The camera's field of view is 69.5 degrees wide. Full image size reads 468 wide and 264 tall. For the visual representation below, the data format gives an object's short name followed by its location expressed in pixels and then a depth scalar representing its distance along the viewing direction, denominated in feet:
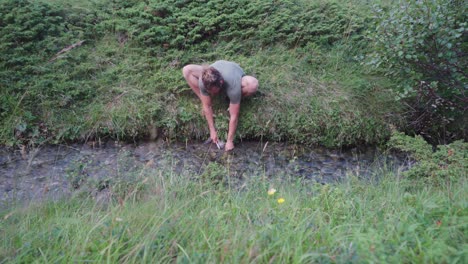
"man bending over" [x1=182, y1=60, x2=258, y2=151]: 14.73
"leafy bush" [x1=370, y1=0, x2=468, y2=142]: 13.34
